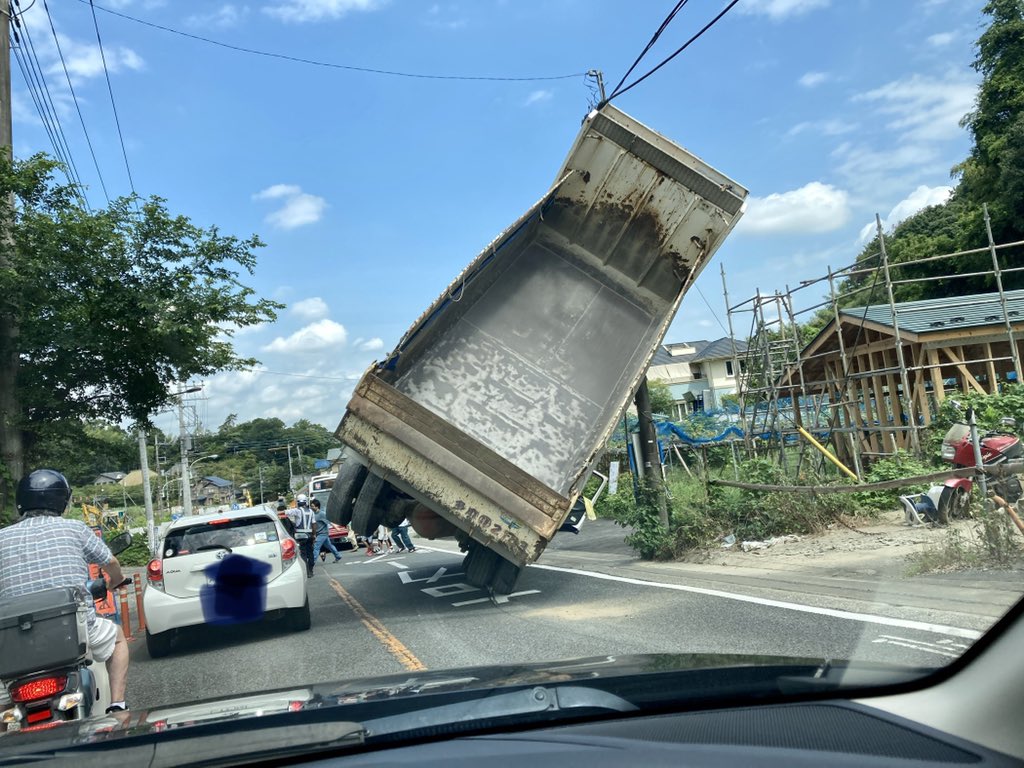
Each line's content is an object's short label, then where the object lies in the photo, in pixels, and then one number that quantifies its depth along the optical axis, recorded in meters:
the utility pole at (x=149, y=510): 34.10
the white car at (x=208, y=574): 8.69
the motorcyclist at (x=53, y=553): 4.75
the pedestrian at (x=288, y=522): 14.40
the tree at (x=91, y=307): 13.40
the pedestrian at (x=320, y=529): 18.45
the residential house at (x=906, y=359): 16.06
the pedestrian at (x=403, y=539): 19.56
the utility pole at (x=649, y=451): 12.28
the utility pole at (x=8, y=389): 13.42
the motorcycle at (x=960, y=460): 9.82
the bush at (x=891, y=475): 12.35
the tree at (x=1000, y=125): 27.66
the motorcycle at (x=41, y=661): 4.30
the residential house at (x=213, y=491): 79.22
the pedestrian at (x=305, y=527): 16.66
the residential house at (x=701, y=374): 55.59
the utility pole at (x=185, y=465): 43.22
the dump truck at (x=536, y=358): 8.52
